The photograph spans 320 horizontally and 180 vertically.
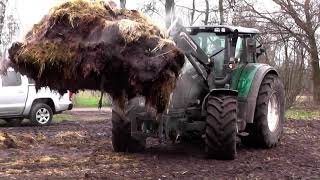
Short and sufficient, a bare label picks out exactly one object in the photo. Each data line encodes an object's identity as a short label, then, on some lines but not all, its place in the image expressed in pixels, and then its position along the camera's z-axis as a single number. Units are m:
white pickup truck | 16.47
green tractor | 9.34
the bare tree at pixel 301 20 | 27.47
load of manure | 7.86
